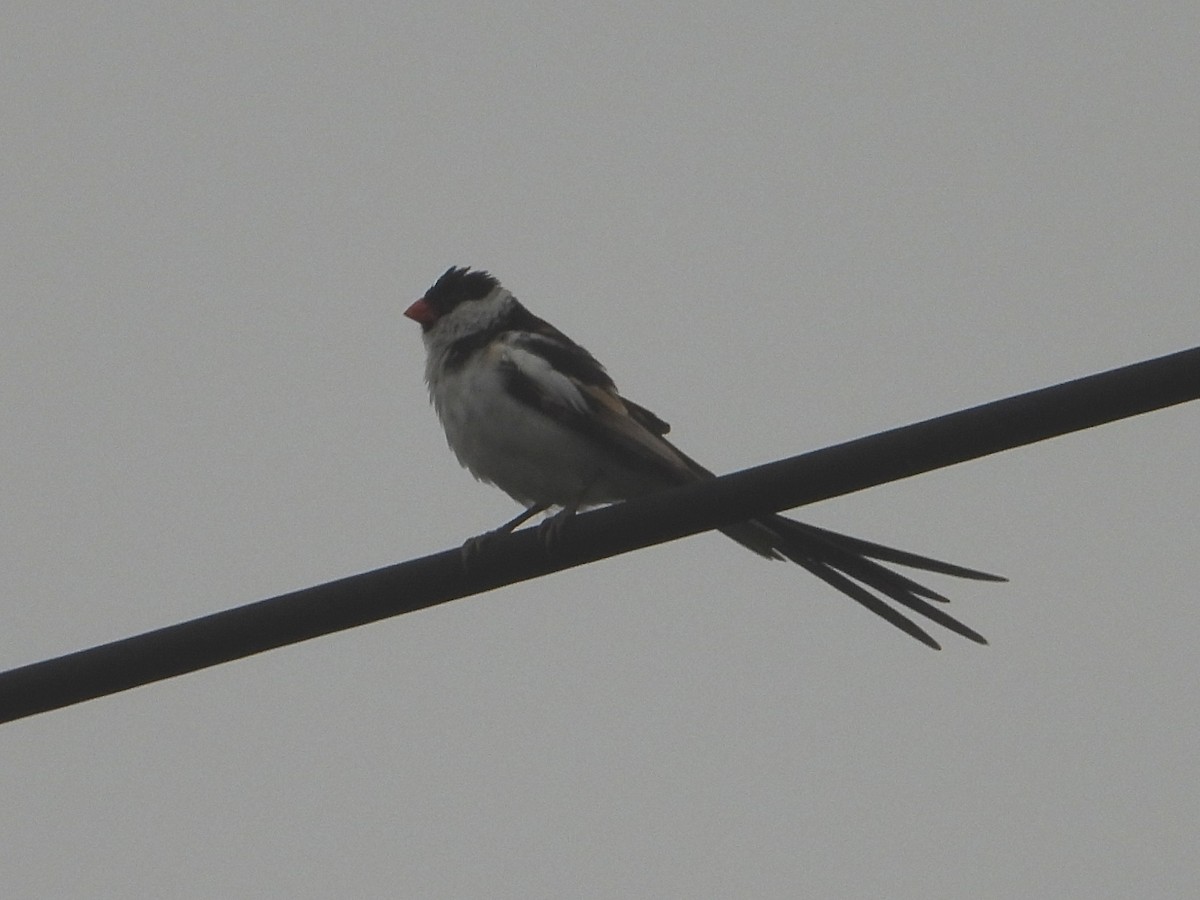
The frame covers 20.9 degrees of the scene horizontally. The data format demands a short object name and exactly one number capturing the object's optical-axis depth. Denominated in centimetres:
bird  926
